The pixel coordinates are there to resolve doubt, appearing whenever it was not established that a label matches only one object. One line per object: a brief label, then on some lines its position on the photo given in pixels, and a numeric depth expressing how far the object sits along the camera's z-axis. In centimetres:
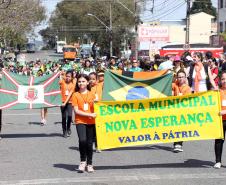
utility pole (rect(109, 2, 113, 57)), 8350
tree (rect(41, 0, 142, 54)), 8956
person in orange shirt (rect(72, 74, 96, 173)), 966
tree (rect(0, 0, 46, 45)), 3334
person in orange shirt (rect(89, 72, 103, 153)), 1257
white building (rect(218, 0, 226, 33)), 6644
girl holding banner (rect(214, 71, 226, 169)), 1006
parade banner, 995
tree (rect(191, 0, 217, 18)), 15438
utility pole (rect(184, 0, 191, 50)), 4052
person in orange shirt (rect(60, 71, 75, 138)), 1462
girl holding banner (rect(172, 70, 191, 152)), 1186
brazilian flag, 1217
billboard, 6704
